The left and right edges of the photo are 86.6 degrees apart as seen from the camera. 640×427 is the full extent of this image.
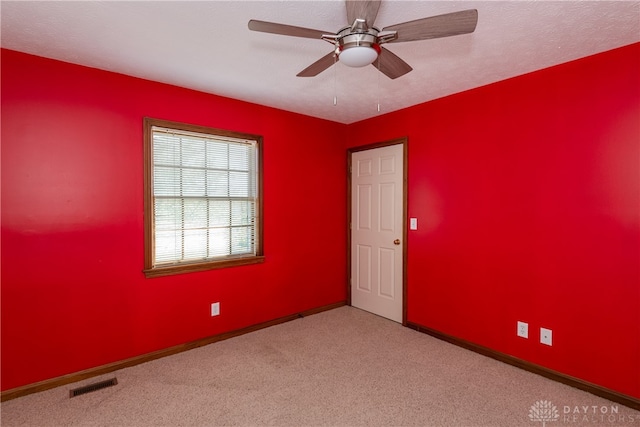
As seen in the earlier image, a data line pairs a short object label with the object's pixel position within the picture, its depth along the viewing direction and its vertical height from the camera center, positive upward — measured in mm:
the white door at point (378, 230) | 3822 -189
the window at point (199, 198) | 2961 +157
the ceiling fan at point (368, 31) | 1492 +849
